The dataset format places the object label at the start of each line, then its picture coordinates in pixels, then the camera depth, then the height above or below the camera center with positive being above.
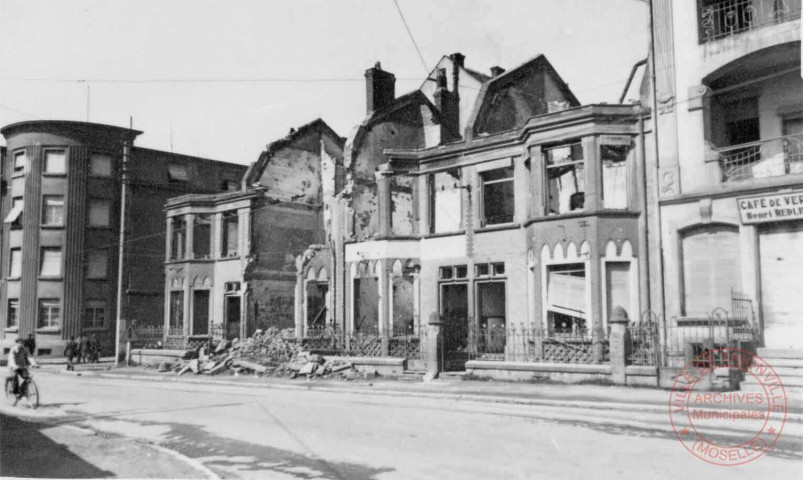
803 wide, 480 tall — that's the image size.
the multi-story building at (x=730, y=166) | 17.92 +4.08
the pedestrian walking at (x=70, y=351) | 32.30 -2.02
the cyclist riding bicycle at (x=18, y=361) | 15.80 -1.17
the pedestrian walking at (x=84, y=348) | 37.12 -2.05
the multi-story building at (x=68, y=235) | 43.19 +5.03
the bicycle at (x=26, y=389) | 15.95 -1.86
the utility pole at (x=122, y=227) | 32.06 +3.98
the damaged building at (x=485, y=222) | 21.06 +3.18
